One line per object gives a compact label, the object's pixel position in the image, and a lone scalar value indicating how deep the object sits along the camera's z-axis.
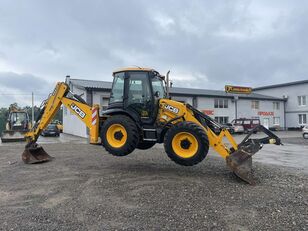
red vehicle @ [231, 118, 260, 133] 35.06
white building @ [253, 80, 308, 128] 45.41
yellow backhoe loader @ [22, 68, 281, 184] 7.48
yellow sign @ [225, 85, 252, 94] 39.41
